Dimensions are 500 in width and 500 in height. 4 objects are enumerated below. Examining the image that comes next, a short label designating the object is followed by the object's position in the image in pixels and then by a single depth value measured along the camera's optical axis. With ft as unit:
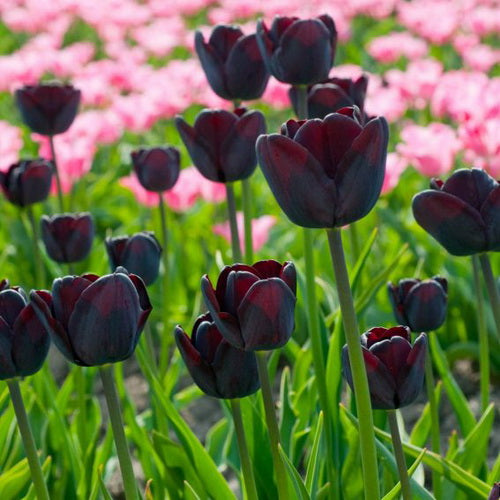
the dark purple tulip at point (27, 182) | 10.33
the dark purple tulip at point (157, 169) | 10.25
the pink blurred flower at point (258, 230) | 11.34
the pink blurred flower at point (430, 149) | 11.46
